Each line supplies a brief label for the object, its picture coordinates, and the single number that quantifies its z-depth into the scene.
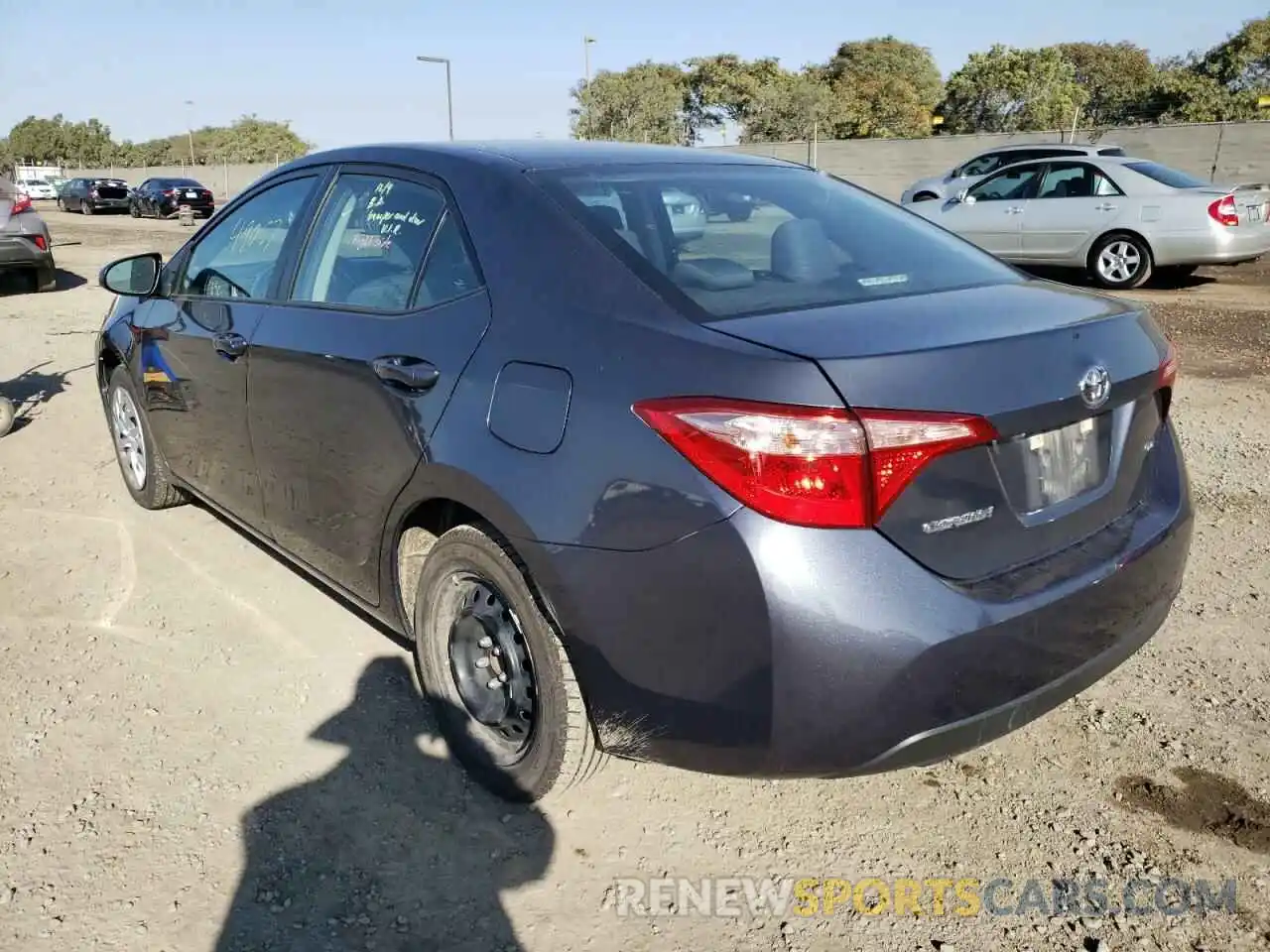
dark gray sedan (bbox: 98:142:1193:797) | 1.94
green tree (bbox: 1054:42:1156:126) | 65.12
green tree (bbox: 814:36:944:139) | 65.44
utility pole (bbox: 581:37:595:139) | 51.09
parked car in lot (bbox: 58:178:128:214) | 38.25
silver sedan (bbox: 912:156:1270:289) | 11.04
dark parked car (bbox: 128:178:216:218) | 33.53
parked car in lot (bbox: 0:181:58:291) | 12.35
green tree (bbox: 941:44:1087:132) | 56.31
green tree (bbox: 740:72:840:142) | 52.94
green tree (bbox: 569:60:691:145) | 51.28
